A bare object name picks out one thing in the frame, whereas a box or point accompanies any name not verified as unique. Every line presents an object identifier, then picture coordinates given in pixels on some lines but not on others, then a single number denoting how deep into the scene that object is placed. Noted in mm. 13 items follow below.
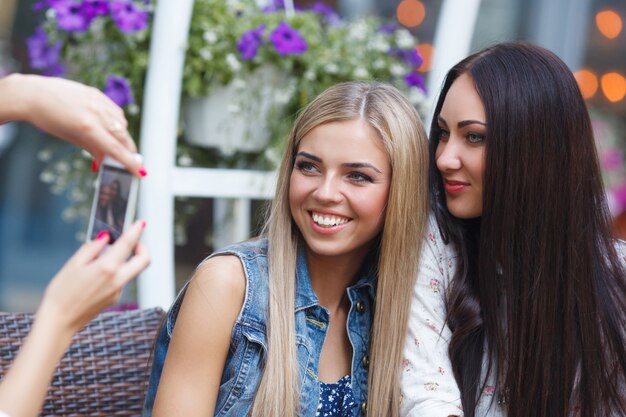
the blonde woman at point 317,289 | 1810
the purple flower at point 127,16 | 2281
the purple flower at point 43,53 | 2451
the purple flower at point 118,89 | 2312
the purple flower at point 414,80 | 2691
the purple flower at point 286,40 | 2365
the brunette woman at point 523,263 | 1867
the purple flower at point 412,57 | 2730
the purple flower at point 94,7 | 2293
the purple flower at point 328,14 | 2711
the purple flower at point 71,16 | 2303
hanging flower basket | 2432
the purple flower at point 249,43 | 2338
